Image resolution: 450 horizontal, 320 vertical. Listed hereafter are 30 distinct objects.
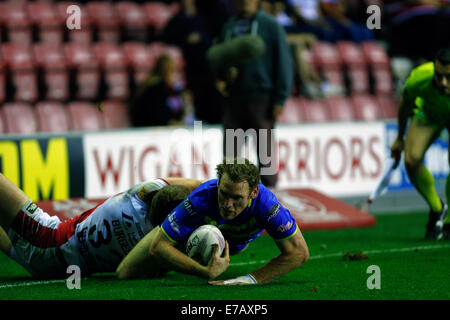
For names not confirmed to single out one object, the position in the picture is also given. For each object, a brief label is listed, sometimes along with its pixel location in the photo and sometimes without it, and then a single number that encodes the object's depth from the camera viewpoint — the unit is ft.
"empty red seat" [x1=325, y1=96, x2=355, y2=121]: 44.93
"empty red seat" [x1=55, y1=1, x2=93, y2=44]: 42.98
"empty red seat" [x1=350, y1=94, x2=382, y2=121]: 45.70
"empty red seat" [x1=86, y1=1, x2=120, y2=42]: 44.09
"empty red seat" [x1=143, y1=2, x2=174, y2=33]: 45.52
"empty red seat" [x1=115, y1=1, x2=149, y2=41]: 44.70
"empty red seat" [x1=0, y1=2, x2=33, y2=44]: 41.83
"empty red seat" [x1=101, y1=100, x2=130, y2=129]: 38.70
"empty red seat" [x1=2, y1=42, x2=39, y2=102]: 38.75
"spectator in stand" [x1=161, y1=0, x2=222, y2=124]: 39.17
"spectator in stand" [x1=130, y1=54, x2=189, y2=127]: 36.27
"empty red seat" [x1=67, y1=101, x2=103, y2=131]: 37.99
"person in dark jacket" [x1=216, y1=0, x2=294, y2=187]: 29.89
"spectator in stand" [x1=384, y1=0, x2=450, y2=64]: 53.72
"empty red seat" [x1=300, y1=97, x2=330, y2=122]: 44.32
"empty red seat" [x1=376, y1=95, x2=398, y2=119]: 46.64
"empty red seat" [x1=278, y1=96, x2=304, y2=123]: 43.52
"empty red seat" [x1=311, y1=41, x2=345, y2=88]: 48.16
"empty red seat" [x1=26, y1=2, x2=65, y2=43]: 42.52
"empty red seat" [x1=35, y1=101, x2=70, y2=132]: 37.19
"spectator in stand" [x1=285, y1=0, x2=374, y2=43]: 48.65
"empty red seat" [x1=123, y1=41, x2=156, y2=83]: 41.47
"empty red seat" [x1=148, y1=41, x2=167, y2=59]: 43.04
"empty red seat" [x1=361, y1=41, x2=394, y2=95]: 49.83
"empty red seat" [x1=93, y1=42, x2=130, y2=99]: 40.52
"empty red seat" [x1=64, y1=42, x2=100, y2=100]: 40.01
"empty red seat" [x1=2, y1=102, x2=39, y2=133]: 36.52
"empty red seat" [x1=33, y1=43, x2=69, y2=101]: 39.45
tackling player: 18.65
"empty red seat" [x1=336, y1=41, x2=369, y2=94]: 49.11
